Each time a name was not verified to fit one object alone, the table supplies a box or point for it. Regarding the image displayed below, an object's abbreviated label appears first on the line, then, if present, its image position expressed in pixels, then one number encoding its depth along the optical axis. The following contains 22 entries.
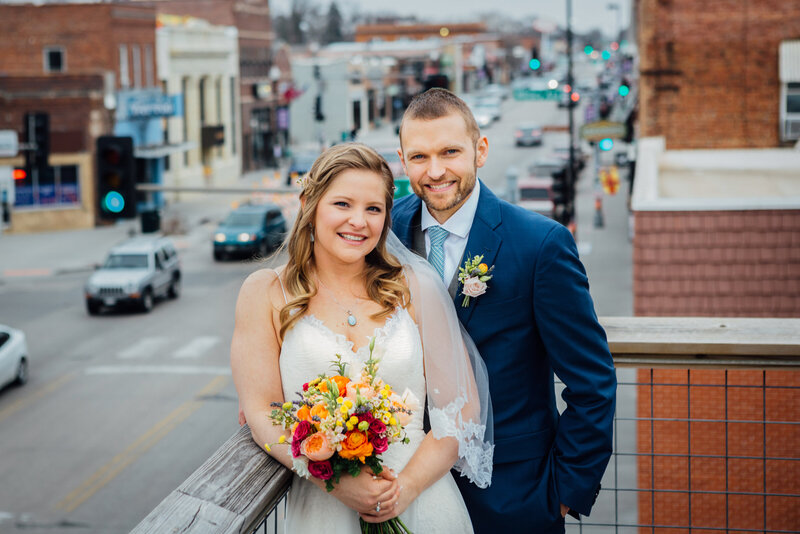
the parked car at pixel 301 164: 43.86
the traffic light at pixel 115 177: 15.14
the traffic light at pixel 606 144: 28.84
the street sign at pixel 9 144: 33.75
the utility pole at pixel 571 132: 27.48
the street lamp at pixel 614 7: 77.71
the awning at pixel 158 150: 45.69
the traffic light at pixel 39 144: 22.88
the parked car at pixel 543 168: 45.69
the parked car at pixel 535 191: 38.55
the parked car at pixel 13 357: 20.67
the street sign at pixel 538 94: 20.98
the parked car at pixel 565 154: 54.48
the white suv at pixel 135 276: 27.48
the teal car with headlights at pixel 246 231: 35.22
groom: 3.75
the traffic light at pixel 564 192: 28.67
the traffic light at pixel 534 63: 28.59
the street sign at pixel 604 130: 27.64
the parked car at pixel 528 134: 65.69
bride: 3.61
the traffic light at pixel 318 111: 25.86
